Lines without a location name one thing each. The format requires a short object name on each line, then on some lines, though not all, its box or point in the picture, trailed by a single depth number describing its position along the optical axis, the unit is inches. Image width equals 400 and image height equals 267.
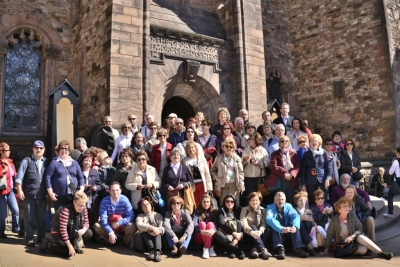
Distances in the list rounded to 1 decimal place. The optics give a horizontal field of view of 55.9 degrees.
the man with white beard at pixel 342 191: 273.0
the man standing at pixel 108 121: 311.6
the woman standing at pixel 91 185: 235.8
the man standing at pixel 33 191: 228.7
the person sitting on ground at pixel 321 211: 252.9
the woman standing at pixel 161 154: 260.7
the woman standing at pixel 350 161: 300.7
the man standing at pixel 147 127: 305.4
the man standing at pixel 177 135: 282.0
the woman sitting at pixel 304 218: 237.1
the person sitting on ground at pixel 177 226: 219.6
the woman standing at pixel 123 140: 281.3
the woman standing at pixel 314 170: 268.1
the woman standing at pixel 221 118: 299.9
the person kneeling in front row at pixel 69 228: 204.4
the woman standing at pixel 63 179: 223.3
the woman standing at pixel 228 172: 253.8
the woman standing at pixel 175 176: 240.2
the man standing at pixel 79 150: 258.1
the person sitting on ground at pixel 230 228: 223.9
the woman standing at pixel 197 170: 247.3
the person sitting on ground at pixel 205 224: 224.5
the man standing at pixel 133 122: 300.3
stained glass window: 491.5
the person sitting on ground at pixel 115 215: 225.8
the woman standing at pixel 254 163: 266.4
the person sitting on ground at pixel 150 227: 214.1
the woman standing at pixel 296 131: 309.1
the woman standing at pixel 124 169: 242.5
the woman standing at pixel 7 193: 243.1
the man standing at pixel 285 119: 326.6
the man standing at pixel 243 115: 320.8
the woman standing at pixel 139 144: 269.4
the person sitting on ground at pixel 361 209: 248.5
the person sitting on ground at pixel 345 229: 226.4
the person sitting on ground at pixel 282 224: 228.8
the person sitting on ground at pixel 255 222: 227.1
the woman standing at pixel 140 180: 235.5
